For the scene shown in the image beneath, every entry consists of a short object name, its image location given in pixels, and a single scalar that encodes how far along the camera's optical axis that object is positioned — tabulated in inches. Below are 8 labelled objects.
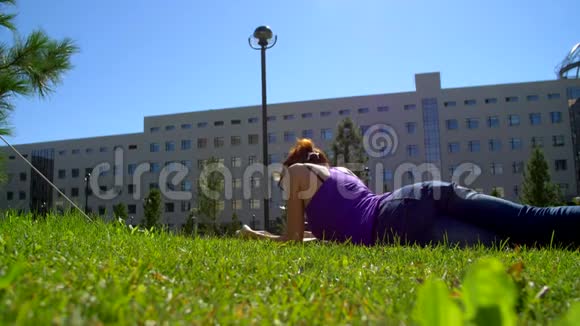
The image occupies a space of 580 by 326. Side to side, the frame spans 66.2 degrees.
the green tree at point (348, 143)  1391.5
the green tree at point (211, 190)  1731.1
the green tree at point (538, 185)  1486.2
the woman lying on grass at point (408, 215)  133.1
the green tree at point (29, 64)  195.9
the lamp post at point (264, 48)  462.6
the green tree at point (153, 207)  1814.7
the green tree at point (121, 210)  1851.5
